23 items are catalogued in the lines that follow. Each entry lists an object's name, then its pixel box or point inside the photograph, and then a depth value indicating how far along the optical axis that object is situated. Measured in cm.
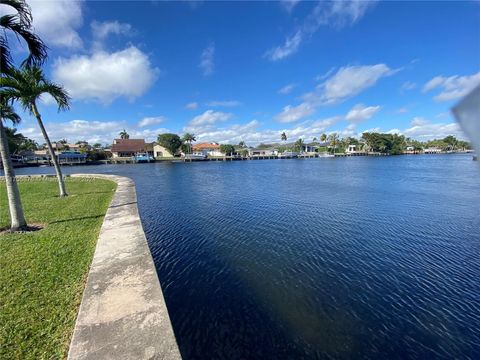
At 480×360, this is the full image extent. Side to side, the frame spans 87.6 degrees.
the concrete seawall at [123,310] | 308
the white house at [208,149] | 10331
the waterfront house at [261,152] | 11506
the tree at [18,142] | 5481
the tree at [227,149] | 10012
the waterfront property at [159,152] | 8896
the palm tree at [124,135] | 10562
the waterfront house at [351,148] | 11494
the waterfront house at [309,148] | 12112
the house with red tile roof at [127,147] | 8269
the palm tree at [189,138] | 9756
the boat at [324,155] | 10850
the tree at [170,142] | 8572
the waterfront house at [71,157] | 6681
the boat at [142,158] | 7252
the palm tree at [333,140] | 11919
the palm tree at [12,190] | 745
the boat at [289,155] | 10669
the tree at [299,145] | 11825
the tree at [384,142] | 11144
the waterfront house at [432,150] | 13475
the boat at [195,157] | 8189
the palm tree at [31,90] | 1073
